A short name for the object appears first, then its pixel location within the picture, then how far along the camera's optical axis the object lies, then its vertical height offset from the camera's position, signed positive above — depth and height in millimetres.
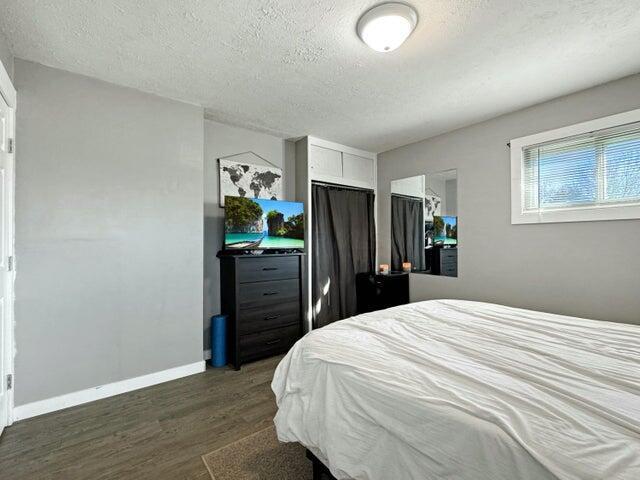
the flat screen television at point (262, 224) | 2920 +169
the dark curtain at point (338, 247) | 3756 -103
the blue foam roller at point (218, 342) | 2918 -1002
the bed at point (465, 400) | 768 -521
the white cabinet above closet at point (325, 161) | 3744 +1023
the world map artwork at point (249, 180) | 3289 +699
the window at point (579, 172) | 2375 +587
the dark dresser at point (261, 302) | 2881 -640
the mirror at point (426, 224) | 3482 +198
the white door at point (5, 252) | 1857 -64
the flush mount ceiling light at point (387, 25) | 1628 +1233
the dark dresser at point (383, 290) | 3816 -668
